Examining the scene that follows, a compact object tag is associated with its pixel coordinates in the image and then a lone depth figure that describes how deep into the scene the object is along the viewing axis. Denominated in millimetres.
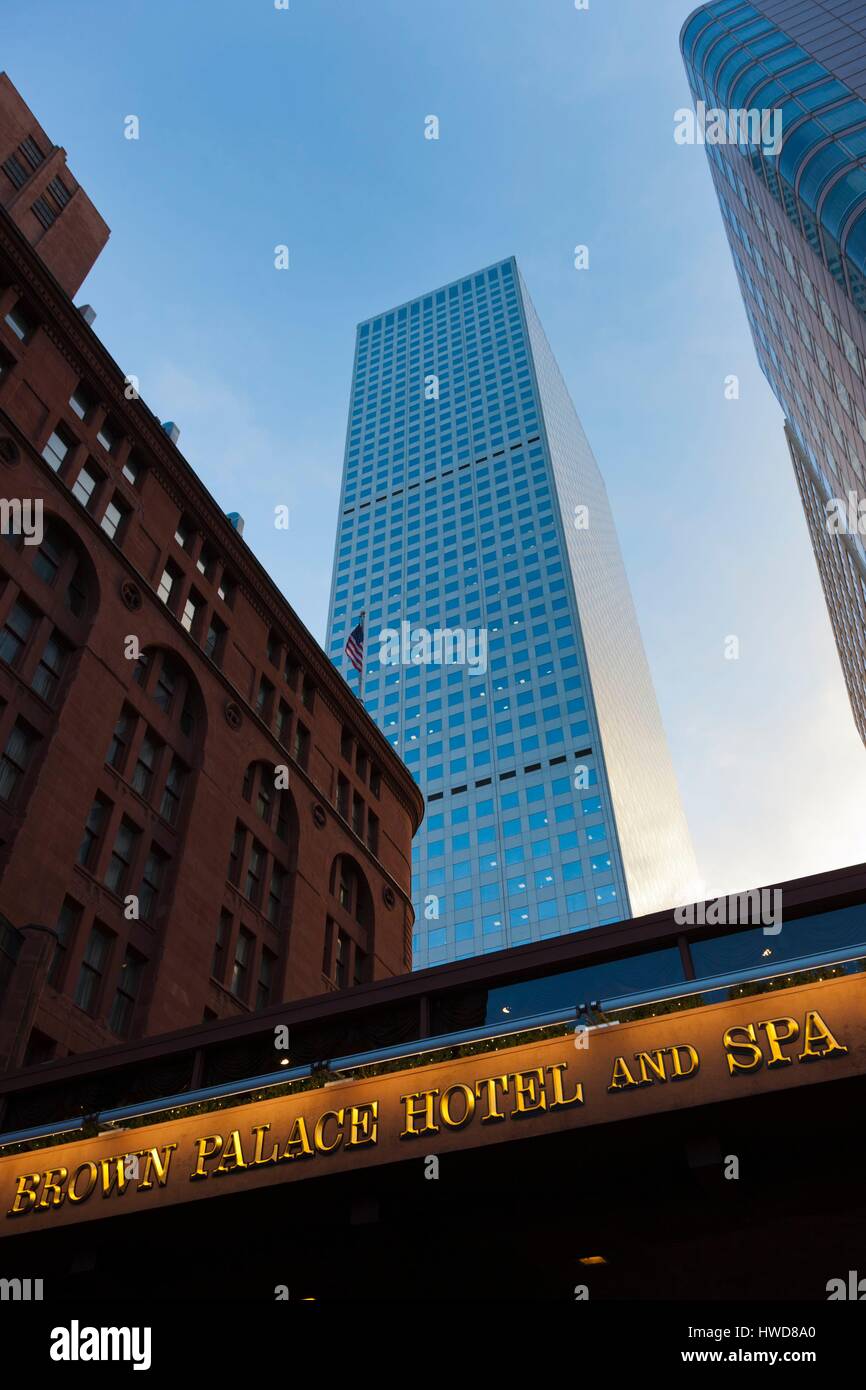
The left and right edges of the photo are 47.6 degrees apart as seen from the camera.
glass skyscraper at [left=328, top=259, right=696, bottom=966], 104812
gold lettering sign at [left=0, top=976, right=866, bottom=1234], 12523
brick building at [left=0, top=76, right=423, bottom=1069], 28062
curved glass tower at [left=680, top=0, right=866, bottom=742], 34125
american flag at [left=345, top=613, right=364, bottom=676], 49984
